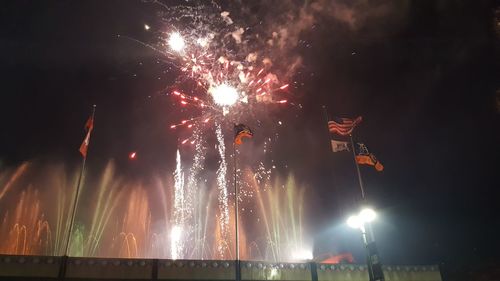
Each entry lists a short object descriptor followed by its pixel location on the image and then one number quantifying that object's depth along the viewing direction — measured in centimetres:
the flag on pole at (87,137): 2564
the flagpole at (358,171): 2213
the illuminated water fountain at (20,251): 4503
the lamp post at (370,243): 1972
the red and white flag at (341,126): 2494
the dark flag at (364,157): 2461
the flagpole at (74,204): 2412
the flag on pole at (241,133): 2752
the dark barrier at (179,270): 2249
